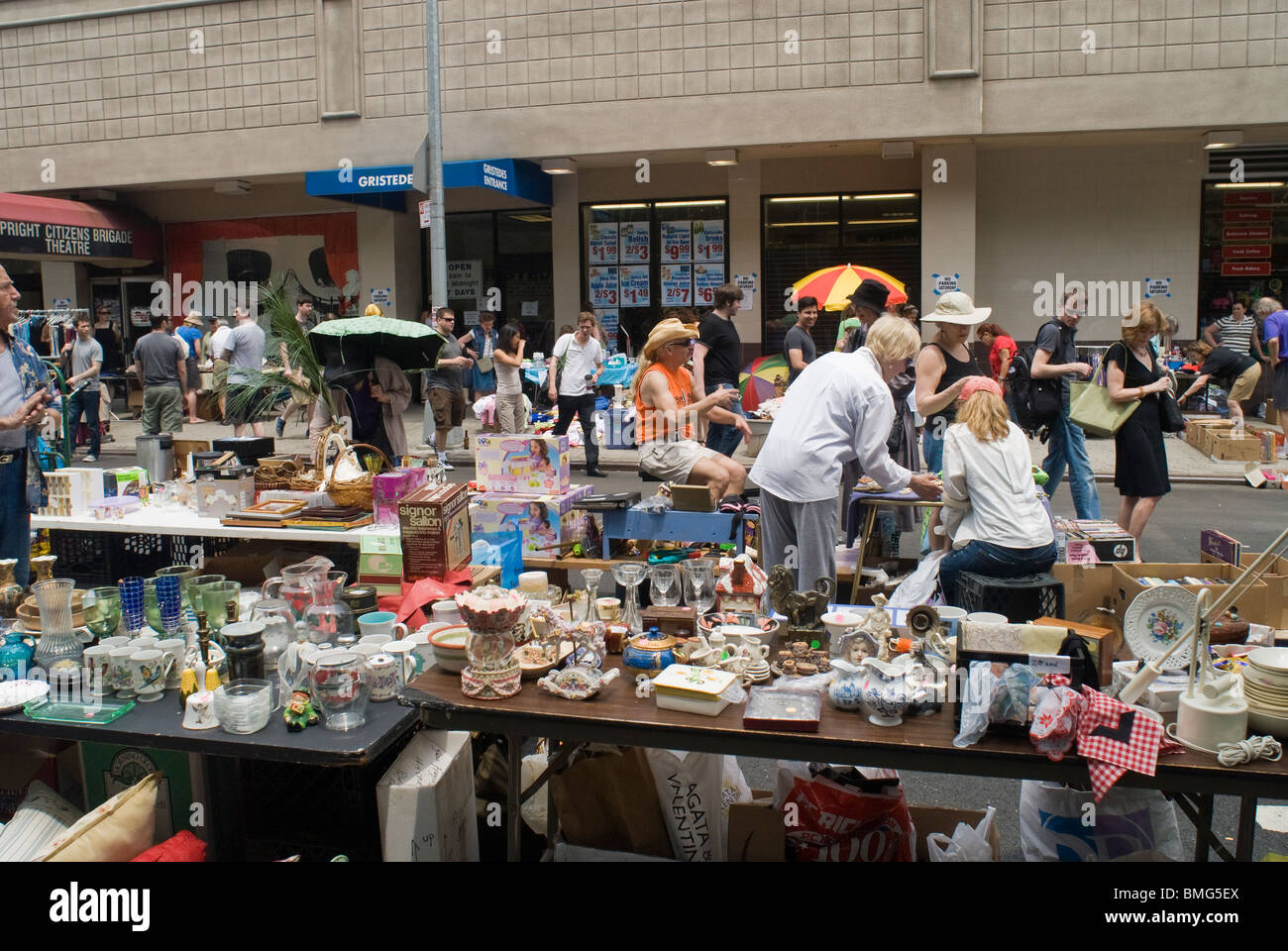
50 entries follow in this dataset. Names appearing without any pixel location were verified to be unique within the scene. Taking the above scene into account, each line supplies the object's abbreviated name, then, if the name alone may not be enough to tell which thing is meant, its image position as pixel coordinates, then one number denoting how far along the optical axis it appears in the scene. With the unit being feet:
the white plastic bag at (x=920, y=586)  16.63
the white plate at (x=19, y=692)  10.69
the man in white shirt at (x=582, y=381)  38.73
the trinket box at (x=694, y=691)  9.67
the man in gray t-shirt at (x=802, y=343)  32.40
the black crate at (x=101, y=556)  20.76
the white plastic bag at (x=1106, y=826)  10.27
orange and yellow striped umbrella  35.73
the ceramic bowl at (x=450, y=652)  10.81
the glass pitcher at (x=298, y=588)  13.20
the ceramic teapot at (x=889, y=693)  9.37
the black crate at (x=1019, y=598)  15.42
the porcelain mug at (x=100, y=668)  11.08
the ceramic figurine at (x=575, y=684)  10.16
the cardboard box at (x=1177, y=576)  14.94
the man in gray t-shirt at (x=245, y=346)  41.27
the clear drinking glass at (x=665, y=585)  12.90
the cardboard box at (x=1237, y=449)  38.99
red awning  54.24
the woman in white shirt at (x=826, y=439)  16.05
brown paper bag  10.79
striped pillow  10.33
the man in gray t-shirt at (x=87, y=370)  45.39
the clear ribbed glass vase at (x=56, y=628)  11.75
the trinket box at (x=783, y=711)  9.27
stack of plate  8.81
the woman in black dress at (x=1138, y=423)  21.54
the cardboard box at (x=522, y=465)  19.30
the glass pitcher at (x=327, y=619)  12.41
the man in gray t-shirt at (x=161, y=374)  42.16
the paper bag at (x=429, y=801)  10.30
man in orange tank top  20.49
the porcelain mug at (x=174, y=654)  11.34
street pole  39.52
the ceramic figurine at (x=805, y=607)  11.42
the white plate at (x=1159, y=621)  10.74
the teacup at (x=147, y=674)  11.07
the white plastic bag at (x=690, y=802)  10.72
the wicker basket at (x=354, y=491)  18.13
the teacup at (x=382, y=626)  12.53
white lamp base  8.68
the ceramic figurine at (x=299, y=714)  10.16
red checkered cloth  8.50
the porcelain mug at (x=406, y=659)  11.48
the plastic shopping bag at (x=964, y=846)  10.73
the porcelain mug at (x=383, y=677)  10.98
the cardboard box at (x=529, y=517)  19.20
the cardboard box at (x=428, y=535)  15.69
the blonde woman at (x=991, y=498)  15.88
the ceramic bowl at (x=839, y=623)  11.59
